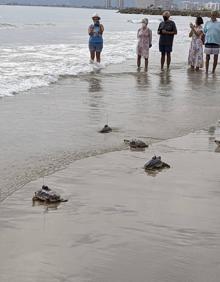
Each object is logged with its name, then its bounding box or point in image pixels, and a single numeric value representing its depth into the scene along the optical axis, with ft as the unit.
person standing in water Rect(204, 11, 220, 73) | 44.19
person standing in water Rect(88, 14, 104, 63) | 48.47
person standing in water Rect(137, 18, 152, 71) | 49.03
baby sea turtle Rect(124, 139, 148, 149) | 20.59
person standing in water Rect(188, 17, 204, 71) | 46.94
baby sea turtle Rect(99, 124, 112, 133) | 23.24
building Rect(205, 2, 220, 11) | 503.81
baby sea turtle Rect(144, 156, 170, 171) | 17.63
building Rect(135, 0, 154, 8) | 611.88
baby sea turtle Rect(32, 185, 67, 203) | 14.37
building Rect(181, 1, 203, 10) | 592.52
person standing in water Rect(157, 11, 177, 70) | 46.91
